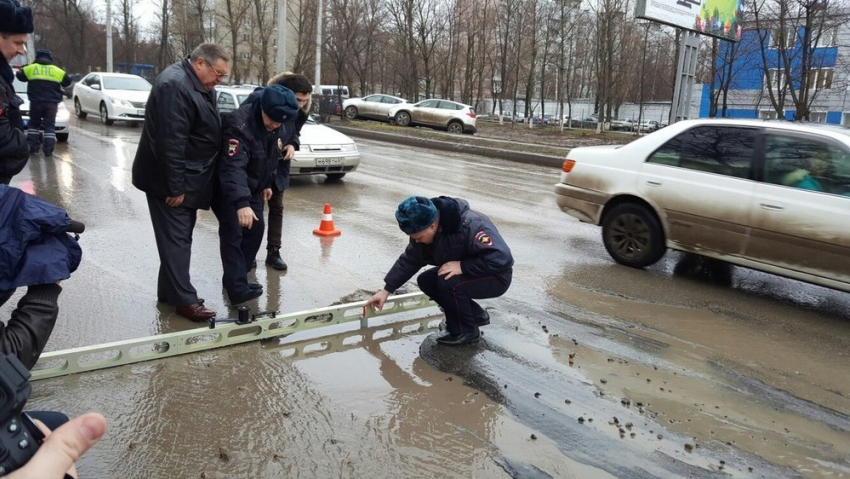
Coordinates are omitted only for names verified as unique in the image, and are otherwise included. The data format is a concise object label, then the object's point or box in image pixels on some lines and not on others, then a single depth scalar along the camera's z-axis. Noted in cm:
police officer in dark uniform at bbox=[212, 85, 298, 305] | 449
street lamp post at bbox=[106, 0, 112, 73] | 3722
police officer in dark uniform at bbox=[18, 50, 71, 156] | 1107
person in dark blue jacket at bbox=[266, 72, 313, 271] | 547
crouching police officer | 387
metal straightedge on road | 364
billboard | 1582
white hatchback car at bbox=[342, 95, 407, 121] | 2962
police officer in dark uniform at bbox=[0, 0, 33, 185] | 334
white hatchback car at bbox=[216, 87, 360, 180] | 1078
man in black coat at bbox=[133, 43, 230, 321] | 409
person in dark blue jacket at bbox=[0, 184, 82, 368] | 194
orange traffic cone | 743
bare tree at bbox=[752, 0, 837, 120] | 1883
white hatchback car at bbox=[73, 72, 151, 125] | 1842
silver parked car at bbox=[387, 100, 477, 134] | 2728
